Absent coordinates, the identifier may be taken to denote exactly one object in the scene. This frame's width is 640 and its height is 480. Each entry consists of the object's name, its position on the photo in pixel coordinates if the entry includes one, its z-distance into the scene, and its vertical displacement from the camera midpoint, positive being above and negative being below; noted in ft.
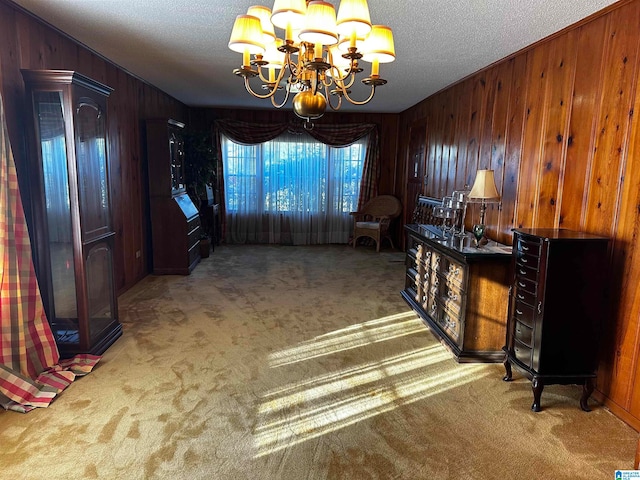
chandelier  5.90 +2.19
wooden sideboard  9.93 -2.89
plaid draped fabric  7.88 -2.99
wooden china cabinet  8.95 -0.60
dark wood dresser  7.71 -2.33
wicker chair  23.26 -2.14
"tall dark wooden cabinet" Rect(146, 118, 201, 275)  16.76 -1.21
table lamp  10.93 -0.15
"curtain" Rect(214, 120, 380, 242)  23.90 +2.51
